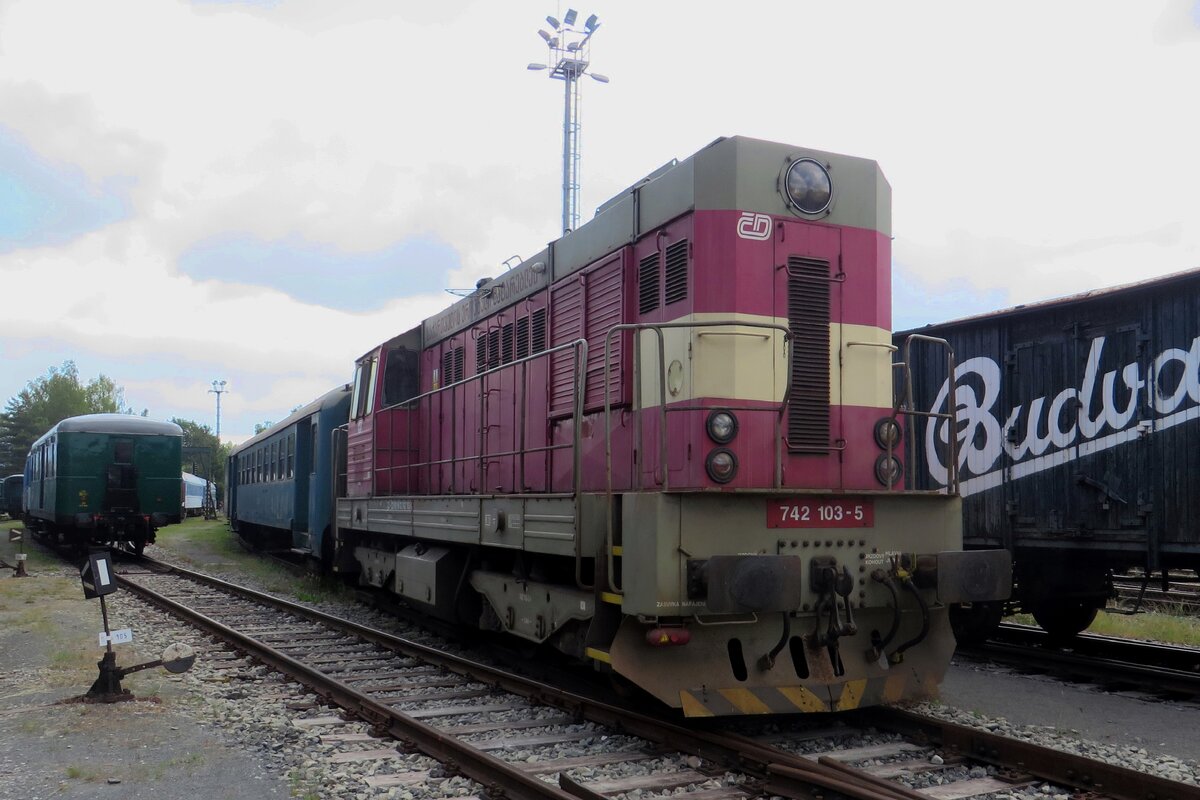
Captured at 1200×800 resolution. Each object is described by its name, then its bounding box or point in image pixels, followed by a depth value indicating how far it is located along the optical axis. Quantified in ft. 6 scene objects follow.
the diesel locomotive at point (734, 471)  17.88
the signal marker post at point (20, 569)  56.49
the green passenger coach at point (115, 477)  68.23
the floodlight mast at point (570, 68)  72.84
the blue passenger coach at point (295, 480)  48.01
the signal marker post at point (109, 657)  22.84
